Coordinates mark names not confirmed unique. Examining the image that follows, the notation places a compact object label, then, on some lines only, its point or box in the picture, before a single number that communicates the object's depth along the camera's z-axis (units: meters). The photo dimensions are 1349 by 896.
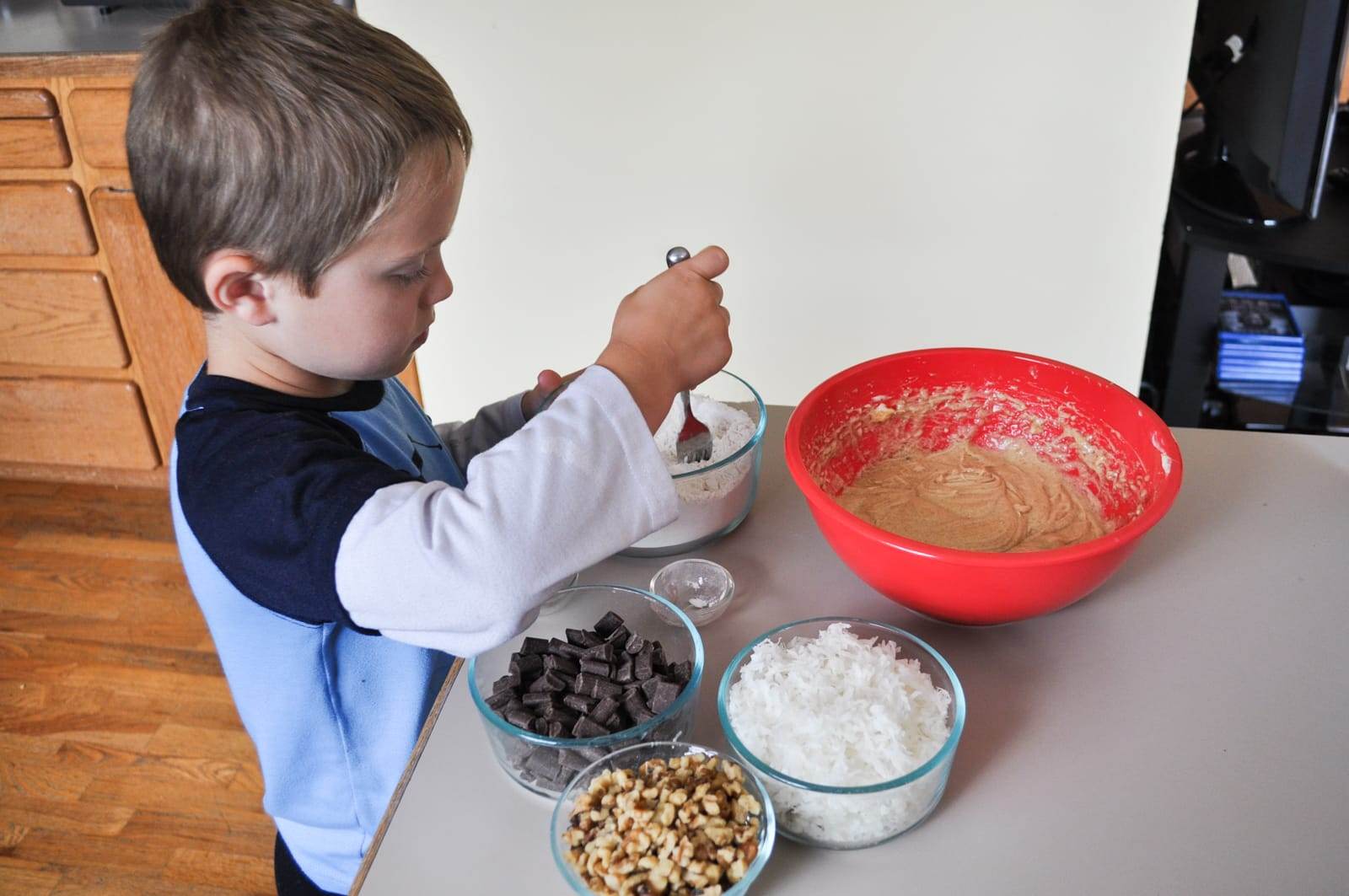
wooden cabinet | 1.99
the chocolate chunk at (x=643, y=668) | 0.73
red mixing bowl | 0.75
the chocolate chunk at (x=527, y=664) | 0.75
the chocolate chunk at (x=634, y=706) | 0.70
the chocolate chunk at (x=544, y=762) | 0.69
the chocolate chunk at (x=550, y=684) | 0.72
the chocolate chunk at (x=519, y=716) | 0.70
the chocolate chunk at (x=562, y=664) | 0.74
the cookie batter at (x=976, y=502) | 0.89
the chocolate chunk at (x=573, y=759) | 0.68
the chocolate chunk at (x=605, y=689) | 0.71
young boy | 0.69
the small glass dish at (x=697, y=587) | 0.85
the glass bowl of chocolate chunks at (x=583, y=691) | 0.69
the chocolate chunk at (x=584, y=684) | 0.72
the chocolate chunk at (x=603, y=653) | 0.74
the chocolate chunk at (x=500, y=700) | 0.71
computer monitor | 1.66
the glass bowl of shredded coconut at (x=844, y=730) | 0.64
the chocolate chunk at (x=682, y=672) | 0.73
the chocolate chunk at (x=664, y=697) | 0.70
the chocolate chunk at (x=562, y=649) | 0.75
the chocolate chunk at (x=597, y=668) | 0.73
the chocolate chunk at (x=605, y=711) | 0.69
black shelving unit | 1.84
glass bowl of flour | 0.89
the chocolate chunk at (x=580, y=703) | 0.71
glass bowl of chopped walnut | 0.60
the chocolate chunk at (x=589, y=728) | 0.69
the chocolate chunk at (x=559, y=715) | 0.70
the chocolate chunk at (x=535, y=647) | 0.76
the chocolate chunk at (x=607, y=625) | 0.79
